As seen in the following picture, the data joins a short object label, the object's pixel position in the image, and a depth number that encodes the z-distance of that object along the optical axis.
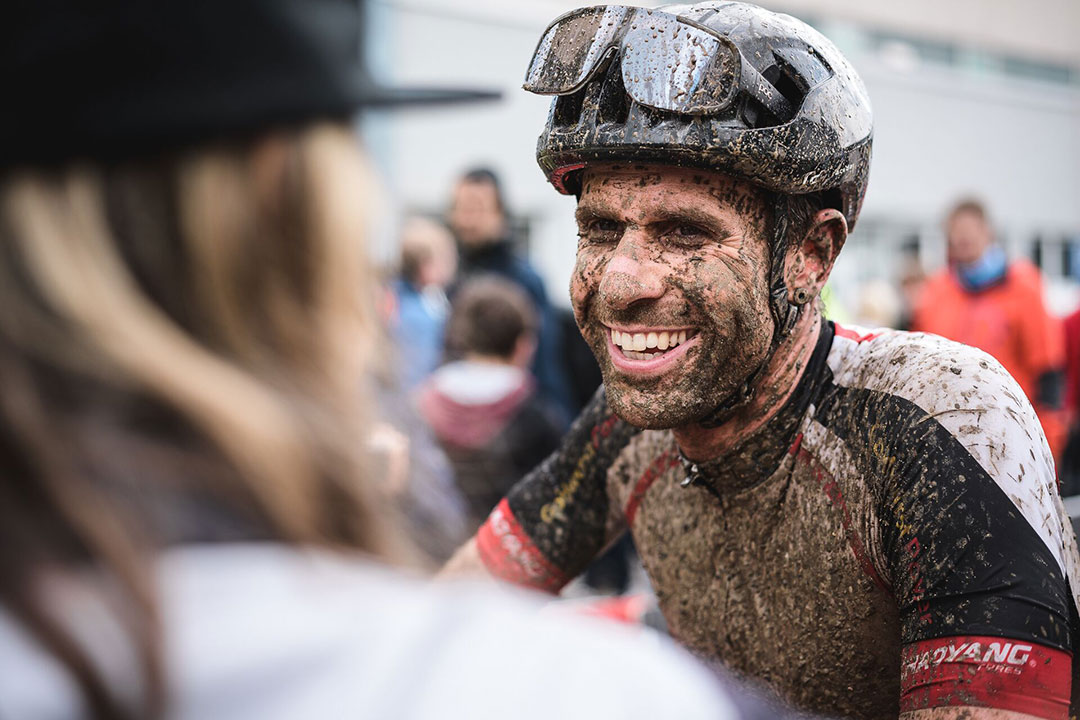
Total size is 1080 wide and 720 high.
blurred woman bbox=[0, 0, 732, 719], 0.68
